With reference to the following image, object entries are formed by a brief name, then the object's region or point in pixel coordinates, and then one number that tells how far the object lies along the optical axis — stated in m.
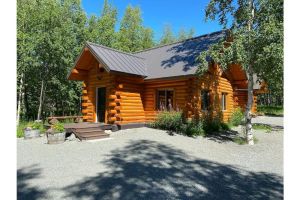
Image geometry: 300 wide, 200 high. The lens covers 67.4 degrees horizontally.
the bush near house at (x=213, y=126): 13.20
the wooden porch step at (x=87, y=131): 11.30
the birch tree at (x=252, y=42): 8.80
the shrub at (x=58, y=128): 10.73
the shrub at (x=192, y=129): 11.96
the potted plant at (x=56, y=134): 10.48
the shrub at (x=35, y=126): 12.21
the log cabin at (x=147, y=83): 13.20
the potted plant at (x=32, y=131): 11.89
